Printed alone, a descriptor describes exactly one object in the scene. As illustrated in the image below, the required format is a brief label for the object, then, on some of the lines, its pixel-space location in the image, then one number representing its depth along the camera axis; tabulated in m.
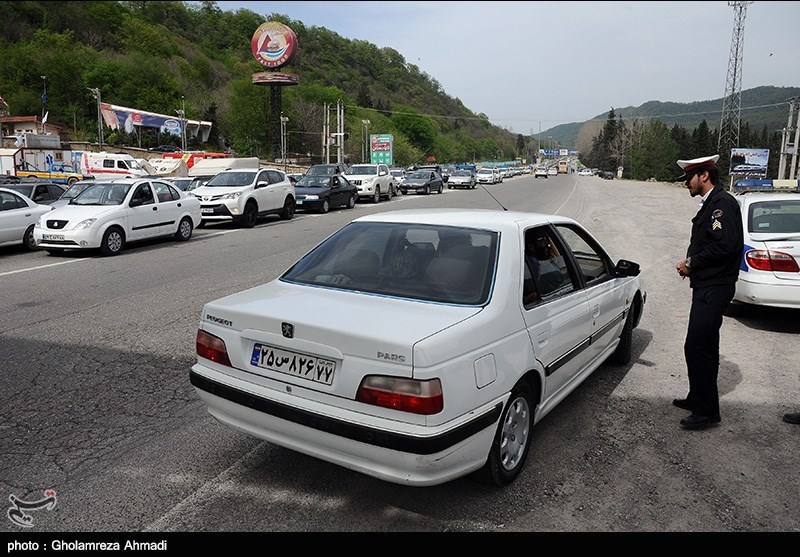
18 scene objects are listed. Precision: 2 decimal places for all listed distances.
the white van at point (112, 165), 38.59
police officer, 4.14
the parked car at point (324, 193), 22.28
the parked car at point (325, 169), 25.84
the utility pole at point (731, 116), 66.75
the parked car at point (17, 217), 12.41
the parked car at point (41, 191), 16.11
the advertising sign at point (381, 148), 76.75
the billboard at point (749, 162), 63.62
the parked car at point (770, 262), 6.57
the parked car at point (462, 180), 44.09
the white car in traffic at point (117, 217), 11.75
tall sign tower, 70.06
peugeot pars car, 2.80
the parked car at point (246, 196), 17.14
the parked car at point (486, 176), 52.75
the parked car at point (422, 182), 35.09
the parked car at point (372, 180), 27.92
